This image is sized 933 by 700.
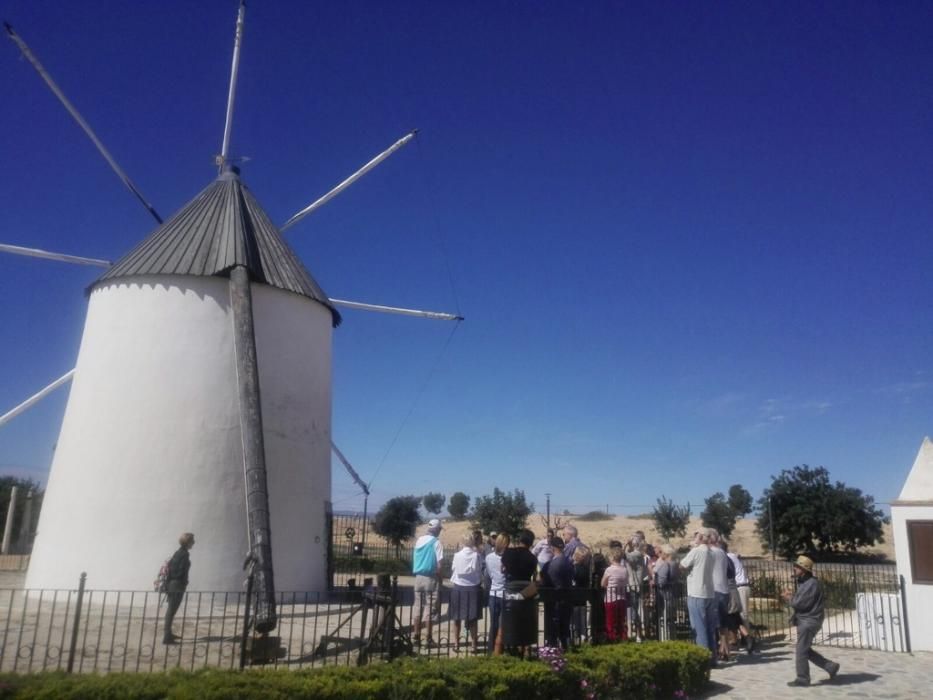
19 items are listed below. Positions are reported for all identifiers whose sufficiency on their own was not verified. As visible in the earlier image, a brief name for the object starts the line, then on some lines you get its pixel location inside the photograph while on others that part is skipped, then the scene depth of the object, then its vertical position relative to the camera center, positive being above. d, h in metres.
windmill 13.61 +2.12
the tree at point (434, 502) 78.72 +3.36
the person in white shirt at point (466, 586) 9.52 -0.68
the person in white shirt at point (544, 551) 11.19 -0.22
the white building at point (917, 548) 11.17 -0.01
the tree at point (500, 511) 36.50 +1.26
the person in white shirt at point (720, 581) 10.30 -0.54
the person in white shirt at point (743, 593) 11.22 -0.78
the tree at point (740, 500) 61.16 +3.55
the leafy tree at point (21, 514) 23.12 +0.31
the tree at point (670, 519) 49.22 +1.45
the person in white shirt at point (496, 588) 9.42 -0.67
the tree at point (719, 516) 49.38 +1.70
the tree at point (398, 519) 34.53 +0.70
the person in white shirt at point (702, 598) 9.95 -0.75
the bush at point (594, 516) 73.00 +2.22
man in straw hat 8.94 -0.89
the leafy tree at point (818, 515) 41.50 +1.67
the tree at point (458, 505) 78.94 +3.15
